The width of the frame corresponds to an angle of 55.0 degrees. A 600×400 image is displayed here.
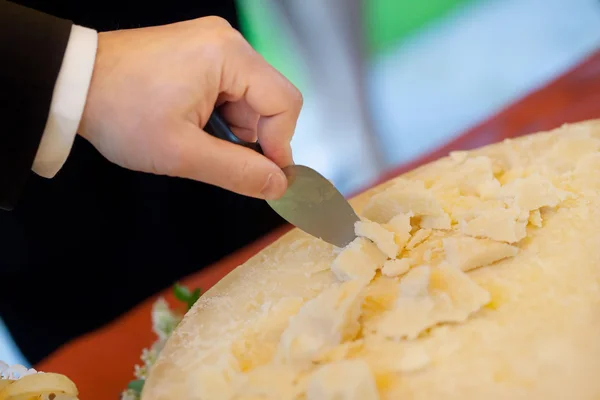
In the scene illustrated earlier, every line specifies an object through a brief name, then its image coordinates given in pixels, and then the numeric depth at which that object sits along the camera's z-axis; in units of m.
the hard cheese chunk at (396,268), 0.68
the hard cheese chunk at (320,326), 0.57
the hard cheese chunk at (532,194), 0.71
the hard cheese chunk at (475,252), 0.64
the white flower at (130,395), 0.87
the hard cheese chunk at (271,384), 0.55
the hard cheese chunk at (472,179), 0.77
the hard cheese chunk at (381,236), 0.70
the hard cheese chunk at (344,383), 0.50
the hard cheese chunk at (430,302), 0.58
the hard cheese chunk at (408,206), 0.74
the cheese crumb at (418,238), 0.72
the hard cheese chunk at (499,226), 0.66
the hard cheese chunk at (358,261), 0.68
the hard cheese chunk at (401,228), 0.72
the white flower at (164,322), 0.96
